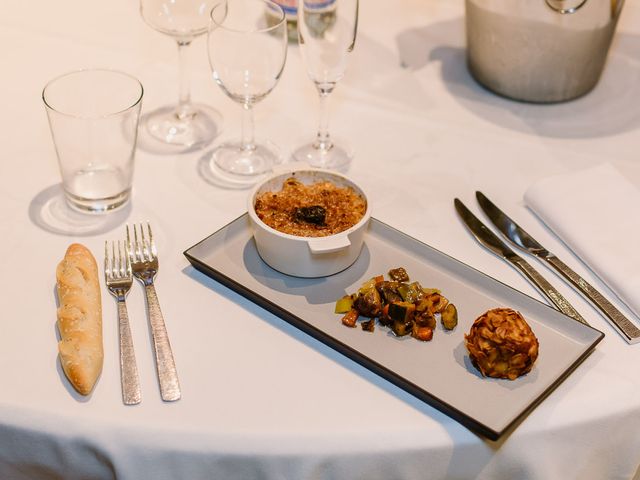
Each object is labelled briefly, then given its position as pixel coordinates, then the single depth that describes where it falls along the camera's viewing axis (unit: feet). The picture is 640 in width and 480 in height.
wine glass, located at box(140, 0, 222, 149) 4.26
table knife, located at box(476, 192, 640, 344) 3.19
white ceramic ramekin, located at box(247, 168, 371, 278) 3.16
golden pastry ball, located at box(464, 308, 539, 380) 2.77
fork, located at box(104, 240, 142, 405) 2.80
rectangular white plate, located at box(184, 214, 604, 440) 2.78
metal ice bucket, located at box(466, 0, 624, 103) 4.36
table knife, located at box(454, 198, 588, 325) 3.28
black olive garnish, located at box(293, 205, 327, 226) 3.30
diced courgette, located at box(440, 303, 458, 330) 3.06
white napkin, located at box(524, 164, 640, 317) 3.43
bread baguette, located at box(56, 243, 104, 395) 2.80
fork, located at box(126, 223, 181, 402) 2.82
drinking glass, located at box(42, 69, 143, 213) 3.61
